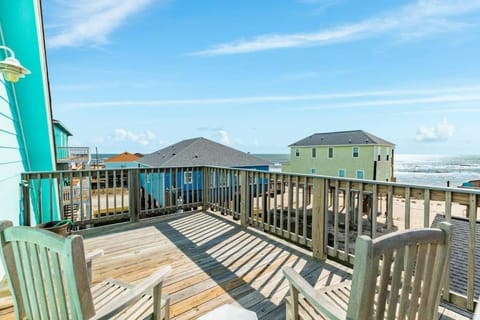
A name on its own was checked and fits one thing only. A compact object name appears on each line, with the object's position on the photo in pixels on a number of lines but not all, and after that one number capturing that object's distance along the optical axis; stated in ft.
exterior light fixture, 8.39
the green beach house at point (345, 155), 65.26
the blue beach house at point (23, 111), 11.16
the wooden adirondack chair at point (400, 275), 3.03
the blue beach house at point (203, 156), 47.96
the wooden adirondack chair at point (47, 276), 3.13
